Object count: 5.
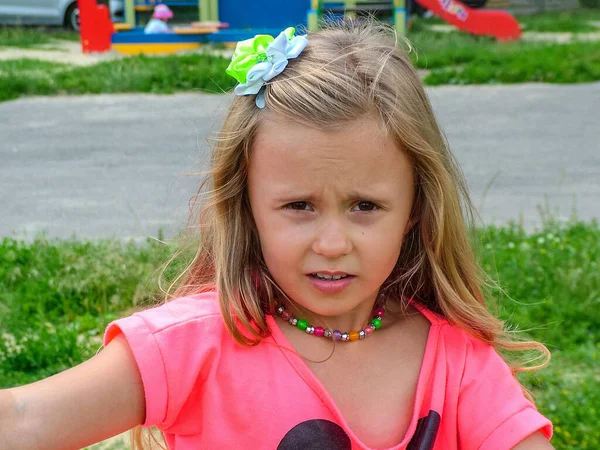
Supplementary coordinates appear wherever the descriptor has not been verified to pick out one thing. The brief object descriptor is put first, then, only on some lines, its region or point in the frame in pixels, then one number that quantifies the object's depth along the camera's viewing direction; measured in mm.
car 13266
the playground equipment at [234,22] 10133
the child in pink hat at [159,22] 10484
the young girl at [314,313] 1677
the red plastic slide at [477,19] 10406
